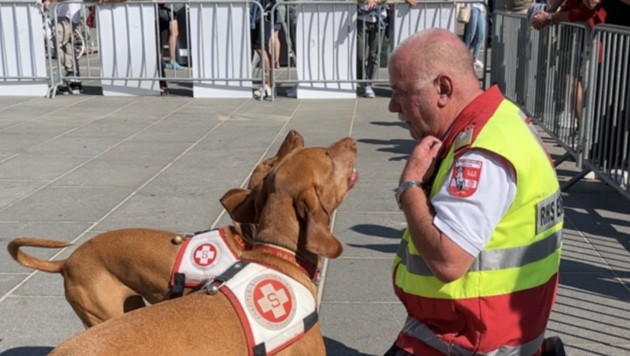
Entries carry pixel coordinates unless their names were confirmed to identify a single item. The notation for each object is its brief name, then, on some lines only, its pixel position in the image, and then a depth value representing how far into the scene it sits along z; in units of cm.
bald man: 243
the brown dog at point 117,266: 353
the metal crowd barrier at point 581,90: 605
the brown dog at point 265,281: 249
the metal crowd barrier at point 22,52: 1262
